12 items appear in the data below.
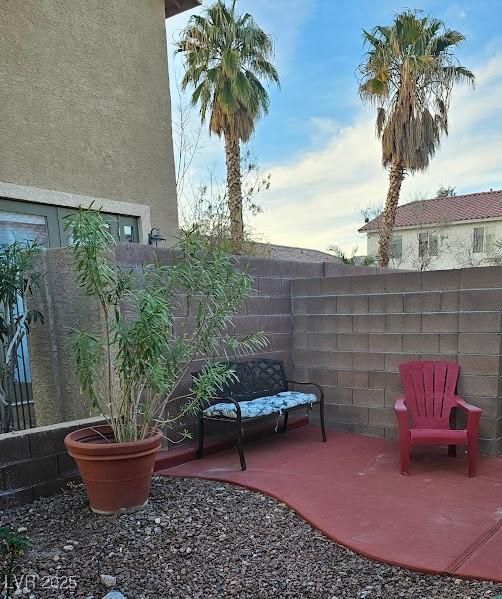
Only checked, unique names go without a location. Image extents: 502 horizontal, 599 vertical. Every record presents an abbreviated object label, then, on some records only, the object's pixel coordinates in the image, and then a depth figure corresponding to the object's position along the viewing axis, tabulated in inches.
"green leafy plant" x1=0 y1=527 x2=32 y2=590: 66.8
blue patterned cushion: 141.4
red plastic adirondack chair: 142.6
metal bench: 141.1
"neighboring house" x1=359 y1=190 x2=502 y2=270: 706.8
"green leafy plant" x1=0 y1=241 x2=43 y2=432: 129.7
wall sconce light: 259.6
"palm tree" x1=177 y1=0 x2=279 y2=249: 361.7
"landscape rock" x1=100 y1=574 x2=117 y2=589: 79.5
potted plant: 103.6
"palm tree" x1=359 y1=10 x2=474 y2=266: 435.8
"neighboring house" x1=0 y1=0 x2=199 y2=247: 205.5
